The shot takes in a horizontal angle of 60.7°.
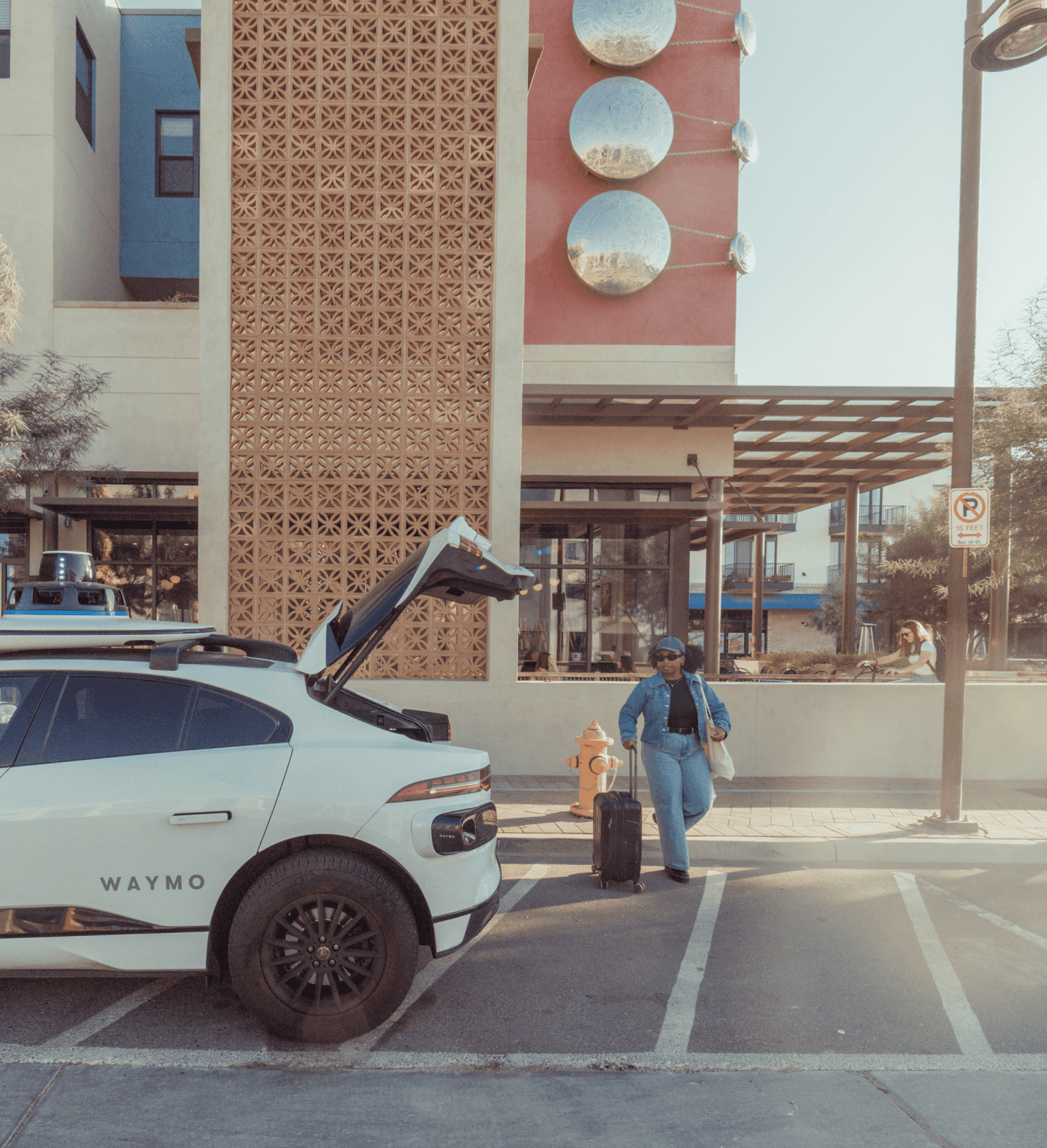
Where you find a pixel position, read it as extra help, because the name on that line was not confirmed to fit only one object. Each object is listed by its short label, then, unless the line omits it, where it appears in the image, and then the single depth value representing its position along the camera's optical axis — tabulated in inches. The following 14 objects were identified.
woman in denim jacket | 244.1
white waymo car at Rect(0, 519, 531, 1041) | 140.8
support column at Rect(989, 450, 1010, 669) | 391.1
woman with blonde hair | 391.2
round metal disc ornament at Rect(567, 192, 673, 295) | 536.4
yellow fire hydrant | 299.0
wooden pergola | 471.2
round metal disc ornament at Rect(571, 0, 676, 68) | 537.6
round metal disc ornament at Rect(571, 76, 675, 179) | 536.1
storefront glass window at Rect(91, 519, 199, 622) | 515.8
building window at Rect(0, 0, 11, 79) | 499.2
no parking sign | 285.6
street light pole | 289.9
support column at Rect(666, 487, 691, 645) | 581.6
